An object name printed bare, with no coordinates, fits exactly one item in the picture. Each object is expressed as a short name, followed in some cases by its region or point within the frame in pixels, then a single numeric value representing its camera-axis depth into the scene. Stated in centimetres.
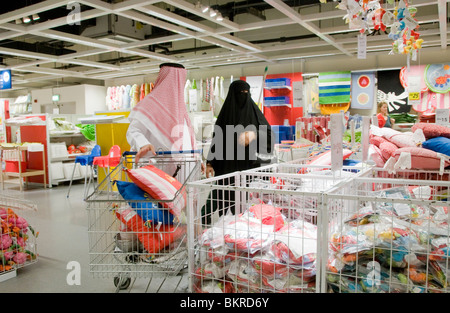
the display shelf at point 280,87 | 921
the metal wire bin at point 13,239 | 309
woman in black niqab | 341
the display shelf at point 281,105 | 938
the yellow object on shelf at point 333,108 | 880
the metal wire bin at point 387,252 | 133
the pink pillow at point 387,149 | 265
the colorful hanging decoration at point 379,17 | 254
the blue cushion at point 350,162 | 321
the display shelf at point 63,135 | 830
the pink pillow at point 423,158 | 249
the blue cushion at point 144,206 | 192
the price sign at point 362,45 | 363
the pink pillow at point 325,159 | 299
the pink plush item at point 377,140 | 295
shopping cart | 190
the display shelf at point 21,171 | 754
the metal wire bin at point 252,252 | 151
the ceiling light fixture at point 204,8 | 537
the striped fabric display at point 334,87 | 869
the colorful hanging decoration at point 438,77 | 776
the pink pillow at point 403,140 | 273
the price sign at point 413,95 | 751
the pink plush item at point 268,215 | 183
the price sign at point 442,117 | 418
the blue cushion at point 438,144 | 252
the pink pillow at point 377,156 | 277
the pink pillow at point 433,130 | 271
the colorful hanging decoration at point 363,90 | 857
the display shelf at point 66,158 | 819
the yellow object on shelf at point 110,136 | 674
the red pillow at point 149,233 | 194
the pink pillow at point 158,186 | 195
